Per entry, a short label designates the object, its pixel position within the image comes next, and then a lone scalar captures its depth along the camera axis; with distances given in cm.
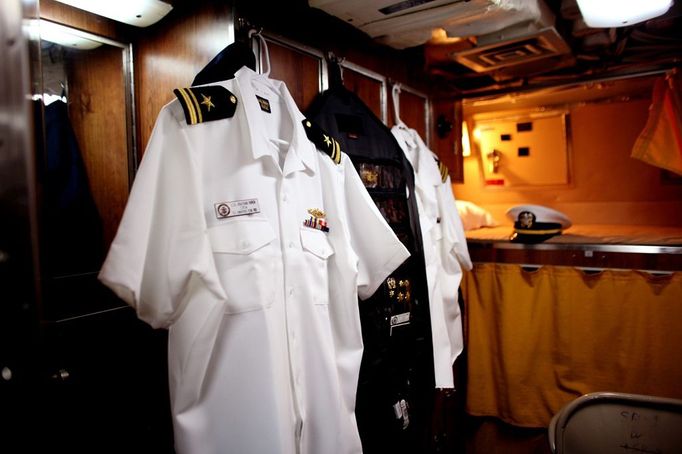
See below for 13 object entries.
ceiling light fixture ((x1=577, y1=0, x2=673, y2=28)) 221
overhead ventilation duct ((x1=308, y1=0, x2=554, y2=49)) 215
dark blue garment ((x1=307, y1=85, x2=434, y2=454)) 221
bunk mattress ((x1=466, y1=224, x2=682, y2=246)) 293
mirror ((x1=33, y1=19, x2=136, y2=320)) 210
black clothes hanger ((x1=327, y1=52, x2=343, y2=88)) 234
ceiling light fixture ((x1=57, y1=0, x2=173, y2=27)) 188
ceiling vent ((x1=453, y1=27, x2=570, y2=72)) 283
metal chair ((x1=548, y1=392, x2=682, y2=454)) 165
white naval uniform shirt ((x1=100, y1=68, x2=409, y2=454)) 145
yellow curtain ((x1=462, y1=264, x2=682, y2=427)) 286
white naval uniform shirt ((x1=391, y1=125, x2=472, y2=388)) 266
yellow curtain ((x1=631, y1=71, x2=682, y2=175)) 316
